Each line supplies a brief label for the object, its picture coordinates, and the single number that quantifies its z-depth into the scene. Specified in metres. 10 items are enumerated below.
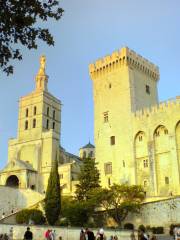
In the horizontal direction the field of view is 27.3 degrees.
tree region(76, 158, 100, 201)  42.28
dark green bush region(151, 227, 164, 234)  34.25
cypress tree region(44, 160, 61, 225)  38.62
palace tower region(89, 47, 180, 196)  44.84
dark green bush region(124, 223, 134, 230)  37.66
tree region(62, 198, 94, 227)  37.56
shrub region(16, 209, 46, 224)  41.38
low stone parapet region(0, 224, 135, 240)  29.16
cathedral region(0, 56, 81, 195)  60.62
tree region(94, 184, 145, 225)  37.39
